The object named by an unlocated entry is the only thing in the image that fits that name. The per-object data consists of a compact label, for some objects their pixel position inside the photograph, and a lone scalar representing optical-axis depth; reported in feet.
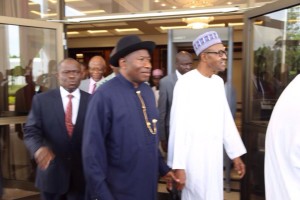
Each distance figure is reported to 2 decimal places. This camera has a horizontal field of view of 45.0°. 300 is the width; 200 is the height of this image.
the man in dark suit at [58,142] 9.90
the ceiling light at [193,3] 15.76
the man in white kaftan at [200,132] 9.48
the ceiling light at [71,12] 17.58
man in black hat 7.36
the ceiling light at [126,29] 36.78
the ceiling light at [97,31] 39.78
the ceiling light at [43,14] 17.46
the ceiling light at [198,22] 19.51
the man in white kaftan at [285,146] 5.34
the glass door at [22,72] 16.40
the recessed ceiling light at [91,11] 17.39
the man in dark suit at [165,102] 14.81
